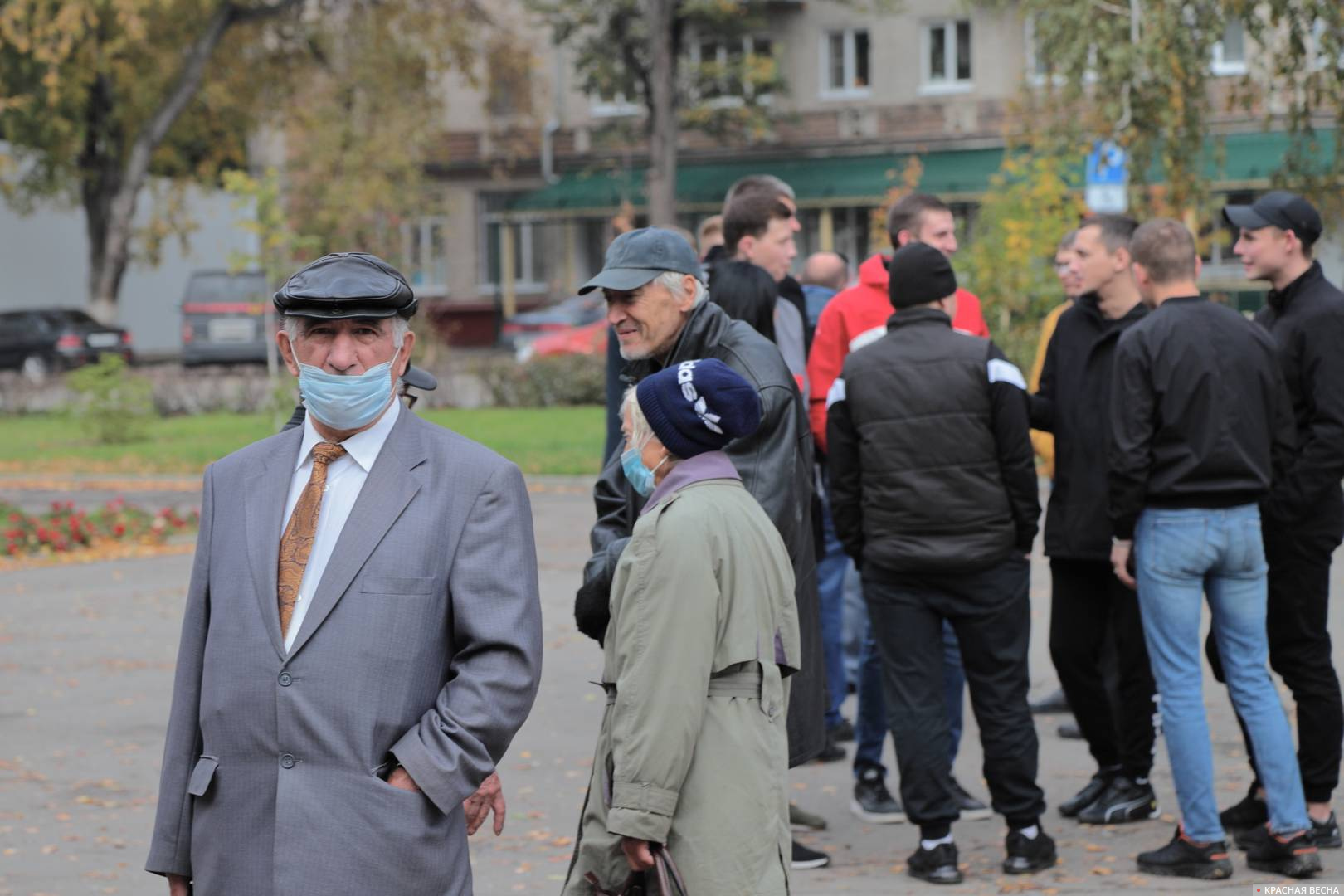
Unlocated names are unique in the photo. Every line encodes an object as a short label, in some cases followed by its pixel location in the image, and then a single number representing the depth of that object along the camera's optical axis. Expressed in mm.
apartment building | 41812
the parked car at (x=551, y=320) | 37406
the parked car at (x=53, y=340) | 37406
